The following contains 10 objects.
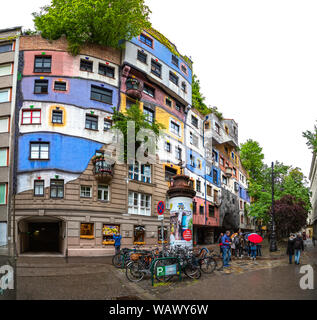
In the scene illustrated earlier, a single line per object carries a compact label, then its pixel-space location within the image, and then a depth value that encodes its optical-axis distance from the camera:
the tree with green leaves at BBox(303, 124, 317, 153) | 20.38
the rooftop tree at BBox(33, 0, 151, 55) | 23.16
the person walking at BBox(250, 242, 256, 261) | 18.89
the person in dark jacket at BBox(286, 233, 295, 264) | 17.01
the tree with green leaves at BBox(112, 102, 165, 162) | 24.08
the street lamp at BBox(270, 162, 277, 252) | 25.62
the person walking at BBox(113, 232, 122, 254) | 18.33
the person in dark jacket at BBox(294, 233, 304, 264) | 16.08
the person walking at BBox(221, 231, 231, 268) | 14.95
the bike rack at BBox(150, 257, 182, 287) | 10.41
